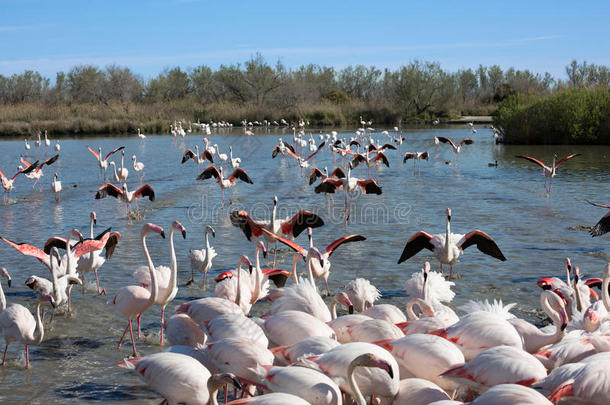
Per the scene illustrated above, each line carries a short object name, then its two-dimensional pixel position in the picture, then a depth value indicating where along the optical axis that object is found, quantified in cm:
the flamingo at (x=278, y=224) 743
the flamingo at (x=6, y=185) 1353
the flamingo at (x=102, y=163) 1646
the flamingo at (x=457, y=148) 2011
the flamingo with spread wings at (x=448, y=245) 664
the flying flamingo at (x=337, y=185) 1124
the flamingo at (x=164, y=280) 530
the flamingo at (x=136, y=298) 514
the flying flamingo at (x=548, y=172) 1400
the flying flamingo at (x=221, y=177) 1262
